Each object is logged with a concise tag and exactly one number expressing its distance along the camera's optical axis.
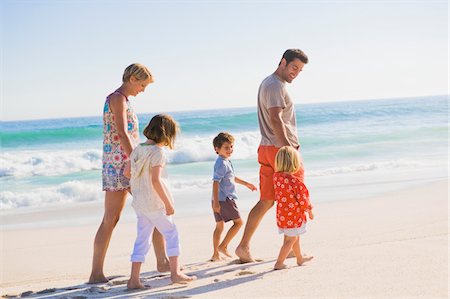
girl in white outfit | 4.36
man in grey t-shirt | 5.09
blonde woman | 4.68
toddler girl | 4.76
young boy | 5.44
